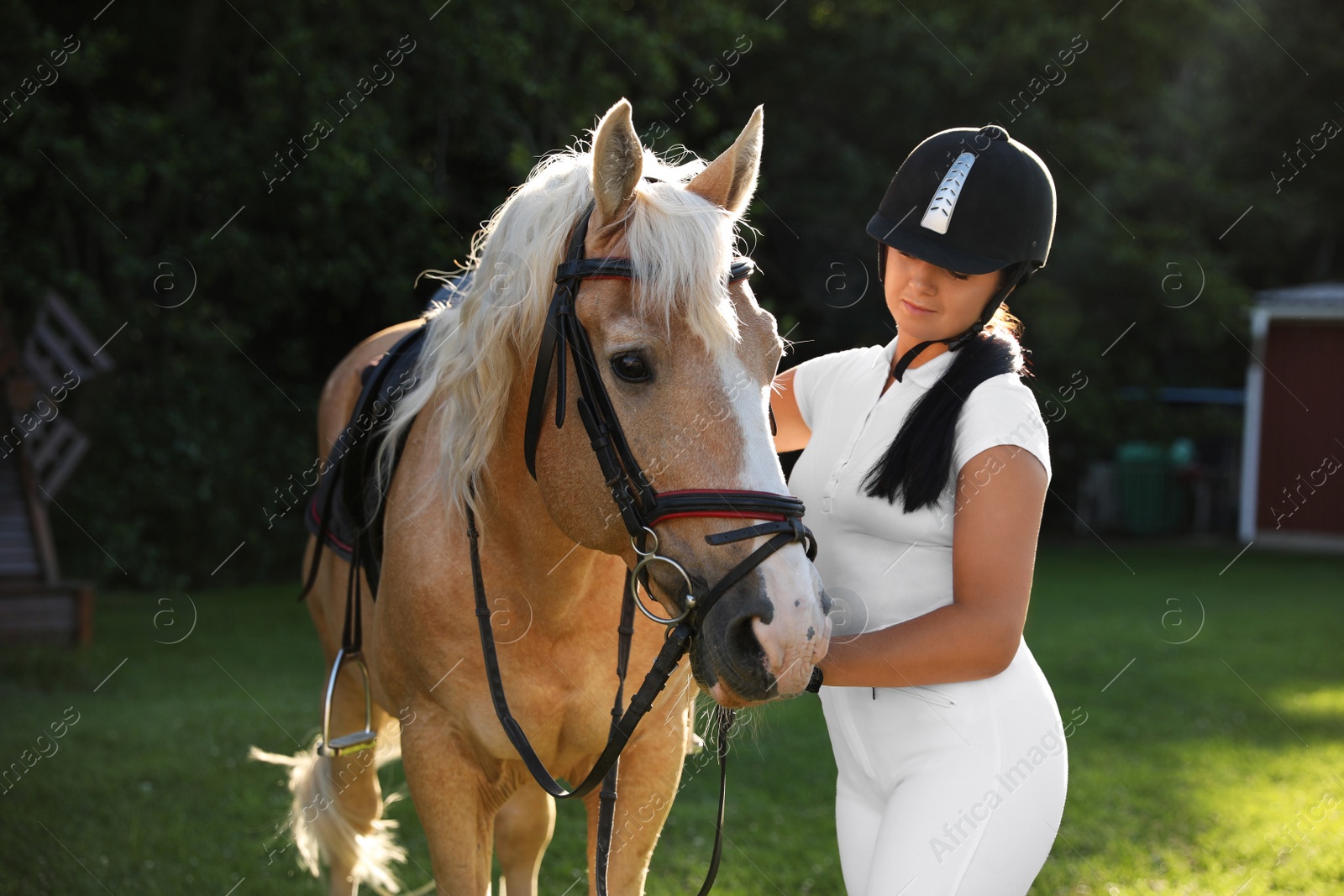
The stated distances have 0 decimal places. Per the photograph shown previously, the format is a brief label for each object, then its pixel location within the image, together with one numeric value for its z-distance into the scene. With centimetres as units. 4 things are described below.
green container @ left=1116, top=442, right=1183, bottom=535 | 1725
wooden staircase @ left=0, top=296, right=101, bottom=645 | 748
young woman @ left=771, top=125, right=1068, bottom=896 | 164
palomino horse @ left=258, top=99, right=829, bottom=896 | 165
